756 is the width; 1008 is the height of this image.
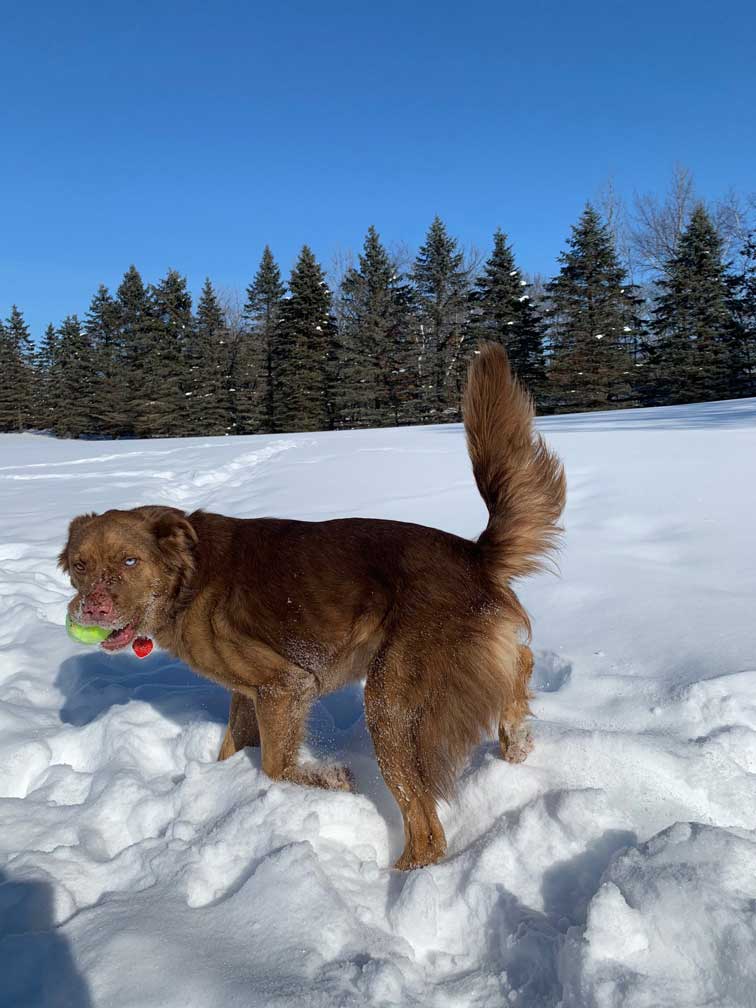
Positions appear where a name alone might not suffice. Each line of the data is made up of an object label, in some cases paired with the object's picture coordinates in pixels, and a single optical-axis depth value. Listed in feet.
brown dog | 8.23
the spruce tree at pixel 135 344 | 142.31
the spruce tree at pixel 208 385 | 139.95
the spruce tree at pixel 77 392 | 148.97
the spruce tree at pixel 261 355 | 139.54
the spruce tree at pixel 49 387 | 159.74
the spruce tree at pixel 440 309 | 131.64
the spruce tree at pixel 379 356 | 130.72
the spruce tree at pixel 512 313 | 123.54
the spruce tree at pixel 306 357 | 134.21
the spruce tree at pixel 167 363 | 139.03
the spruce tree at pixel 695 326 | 111.04
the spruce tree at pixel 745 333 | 109.40
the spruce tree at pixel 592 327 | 115.24
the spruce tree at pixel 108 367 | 144.25
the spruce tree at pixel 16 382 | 164.76
